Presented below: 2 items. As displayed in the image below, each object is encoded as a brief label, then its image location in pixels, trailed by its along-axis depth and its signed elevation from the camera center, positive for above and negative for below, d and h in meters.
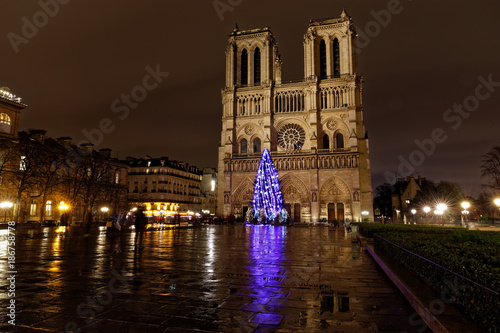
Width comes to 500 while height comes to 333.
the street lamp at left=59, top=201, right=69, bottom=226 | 33.81 +0.65
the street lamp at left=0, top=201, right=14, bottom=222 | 32.01 +0.88
